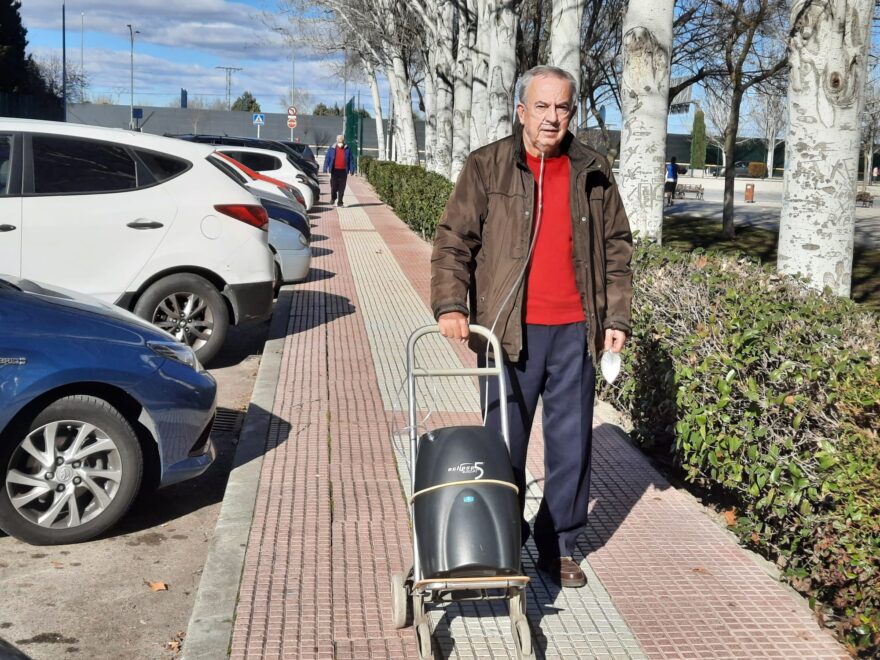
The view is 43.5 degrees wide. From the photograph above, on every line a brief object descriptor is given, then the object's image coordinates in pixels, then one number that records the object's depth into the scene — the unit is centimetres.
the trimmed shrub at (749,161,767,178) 7894
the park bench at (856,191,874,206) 4028
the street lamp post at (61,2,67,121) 5757
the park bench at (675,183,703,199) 4509
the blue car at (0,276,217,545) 507
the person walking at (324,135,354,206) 2900
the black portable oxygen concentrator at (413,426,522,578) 352
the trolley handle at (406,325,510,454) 394
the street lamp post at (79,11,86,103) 9272
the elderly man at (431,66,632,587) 421
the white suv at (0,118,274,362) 820
